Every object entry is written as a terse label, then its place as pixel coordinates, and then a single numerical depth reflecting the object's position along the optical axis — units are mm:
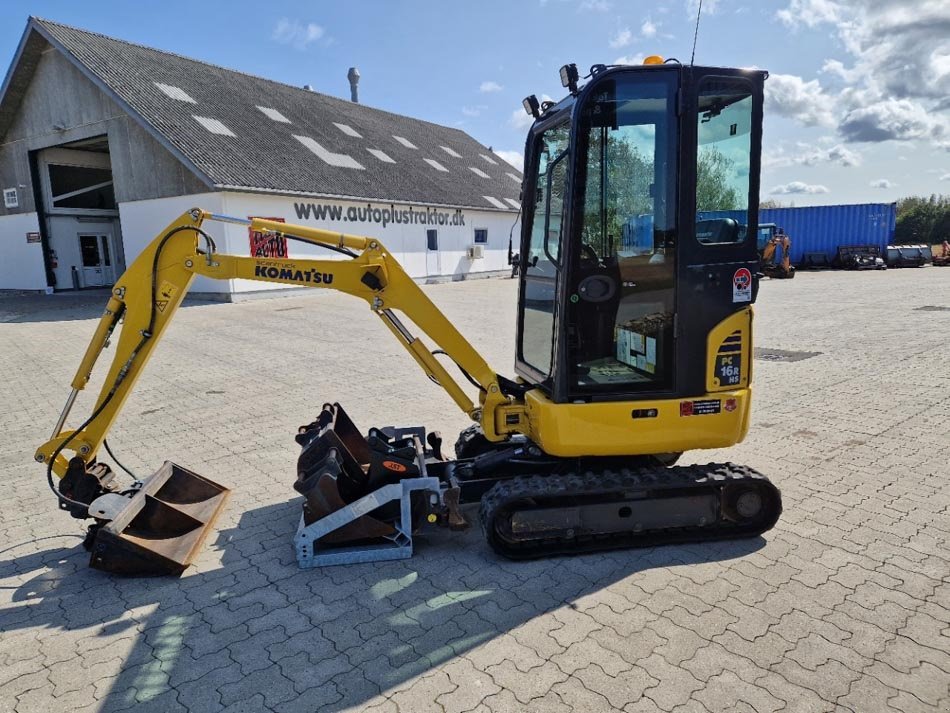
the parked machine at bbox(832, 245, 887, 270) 32500
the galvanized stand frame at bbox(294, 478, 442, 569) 3980
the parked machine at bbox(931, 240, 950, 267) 35906
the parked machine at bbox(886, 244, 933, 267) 34094
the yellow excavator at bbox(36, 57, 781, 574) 3857
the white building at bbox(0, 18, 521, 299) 19547
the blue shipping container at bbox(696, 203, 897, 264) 32938
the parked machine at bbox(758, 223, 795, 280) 27625
